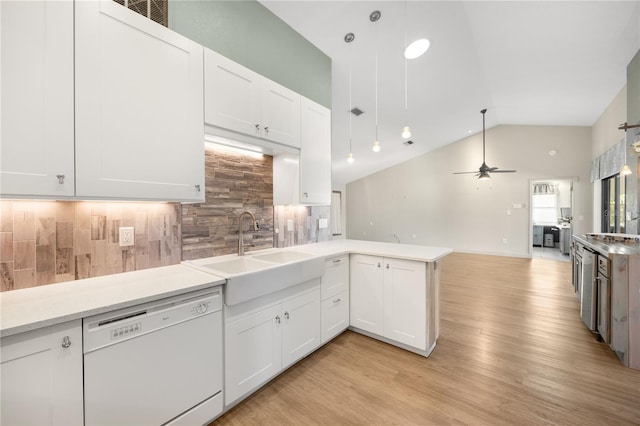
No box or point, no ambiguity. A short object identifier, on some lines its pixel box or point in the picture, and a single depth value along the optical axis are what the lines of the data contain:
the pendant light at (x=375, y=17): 2.60
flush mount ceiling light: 3.17
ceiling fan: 5.34
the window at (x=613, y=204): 4.04
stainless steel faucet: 2.21
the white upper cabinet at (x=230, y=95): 1.79
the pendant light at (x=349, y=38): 2.89
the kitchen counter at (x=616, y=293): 2.17
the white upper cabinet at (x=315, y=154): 2.56
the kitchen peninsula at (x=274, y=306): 1.04
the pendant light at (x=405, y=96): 2.34
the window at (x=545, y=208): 9.05
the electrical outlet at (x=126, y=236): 1.66
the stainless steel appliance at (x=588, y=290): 2.65
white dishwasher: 1.13
